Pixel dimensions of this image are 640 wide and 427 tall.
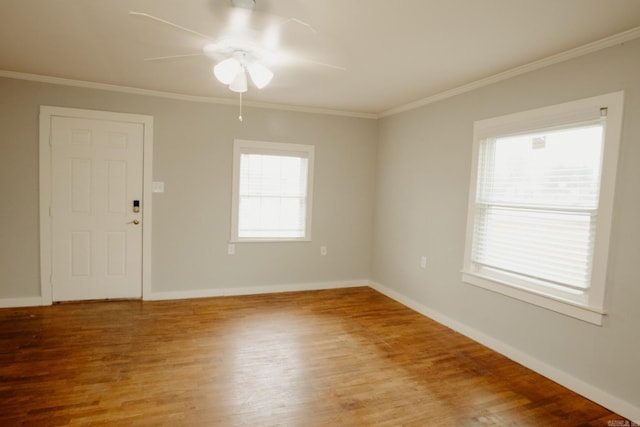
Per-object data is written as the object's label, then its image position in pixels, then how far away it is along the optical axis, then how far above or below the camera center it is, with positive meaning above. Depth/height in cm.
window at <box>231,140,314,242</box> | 448 -1
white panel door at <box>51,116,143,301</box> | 385 -30
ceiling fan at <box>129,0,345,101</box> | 225 +105
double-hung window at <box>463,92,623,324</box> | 240 +0
